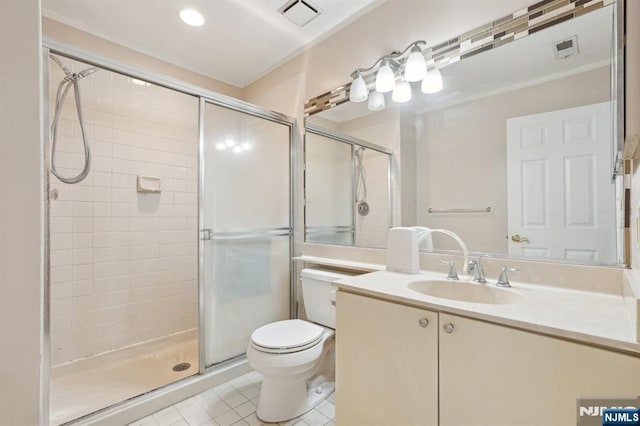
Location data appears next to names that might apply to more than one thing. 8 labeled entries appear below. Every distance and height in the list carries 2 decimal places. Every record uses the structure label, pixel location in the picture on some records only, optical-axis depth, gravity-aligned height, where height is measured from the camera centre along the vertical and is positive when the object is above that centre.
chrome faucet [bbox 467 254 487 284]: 1.26 -0.26
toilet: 1.46 -0.75
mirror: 1.13 +0.29
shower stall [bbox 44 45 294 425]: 1.88 -0.15
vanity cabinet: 0.75 -0.49
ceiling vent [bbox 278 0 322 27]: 1.82 +1.30
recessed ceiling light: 1.87 +1.30
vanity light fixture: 1.56 +0.78
